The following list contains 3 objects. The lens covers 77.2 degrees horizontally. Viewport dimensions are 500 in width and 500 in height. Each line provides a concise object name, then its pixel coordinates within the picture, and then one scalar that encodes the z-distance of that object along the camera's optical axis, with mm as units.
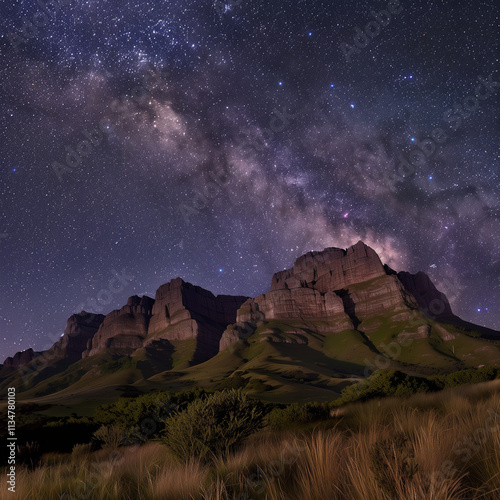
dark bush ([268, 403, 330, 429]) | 11425
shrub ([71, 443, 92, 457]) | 12345
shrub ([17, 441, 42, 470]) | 11725
